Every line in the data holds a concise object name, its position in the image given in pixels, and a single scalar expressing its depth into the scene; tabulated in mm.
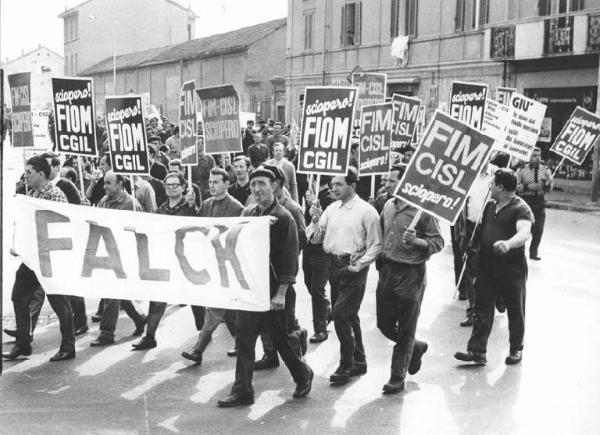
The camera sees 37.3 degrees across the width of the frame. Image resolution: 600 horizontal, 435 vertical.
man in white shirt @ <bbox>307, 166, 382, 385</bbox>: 7254
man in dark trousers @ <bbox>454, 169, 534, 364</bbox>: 7852
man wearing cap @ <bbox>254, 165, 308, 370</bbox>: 7434
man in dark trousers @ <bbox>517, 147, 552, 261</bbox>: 13516
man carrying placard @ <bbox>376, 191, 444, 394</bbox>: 7078
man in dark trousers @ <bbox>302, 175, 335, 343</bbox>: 8719
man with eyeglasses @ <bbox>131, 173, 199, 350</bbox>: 8883
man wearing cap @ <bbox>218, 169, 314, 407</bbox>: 6738
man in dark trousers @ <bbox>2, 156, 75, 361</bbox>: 7883
